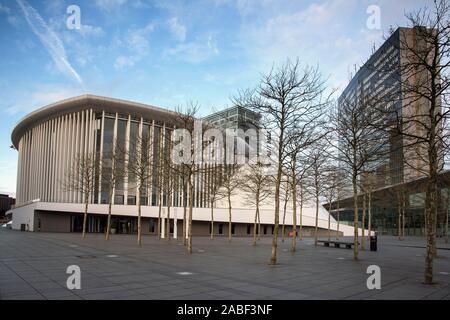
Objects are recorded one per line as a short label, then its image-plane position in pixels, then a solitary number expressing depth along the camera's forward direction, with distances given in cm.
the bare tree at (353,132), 1977
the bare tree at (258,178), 3154
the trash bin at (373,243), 2841
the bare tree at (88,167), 3538
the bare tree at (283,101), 1766
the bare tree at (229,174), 3694
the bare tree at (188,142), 2339
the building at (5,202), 17044
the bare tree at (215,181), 3709
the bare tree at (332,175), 2757
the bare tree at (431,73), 1244
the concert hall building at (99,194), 5303
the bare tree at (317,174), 2505
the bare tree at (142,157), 2833
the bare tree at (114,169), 3412
